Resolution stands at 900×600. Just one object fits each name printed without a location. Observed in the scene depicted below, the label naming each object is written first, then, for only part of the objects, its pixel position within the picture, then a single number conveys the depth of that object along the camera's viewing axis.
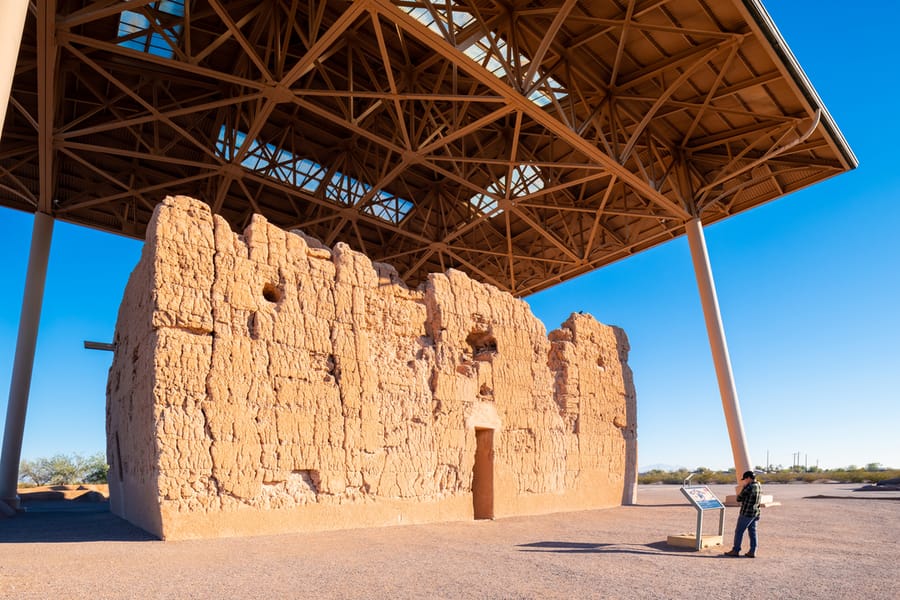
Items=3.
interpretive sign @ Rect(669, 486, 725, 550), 7.70
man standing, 7.25
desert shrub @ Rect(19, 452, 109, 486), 34.25
